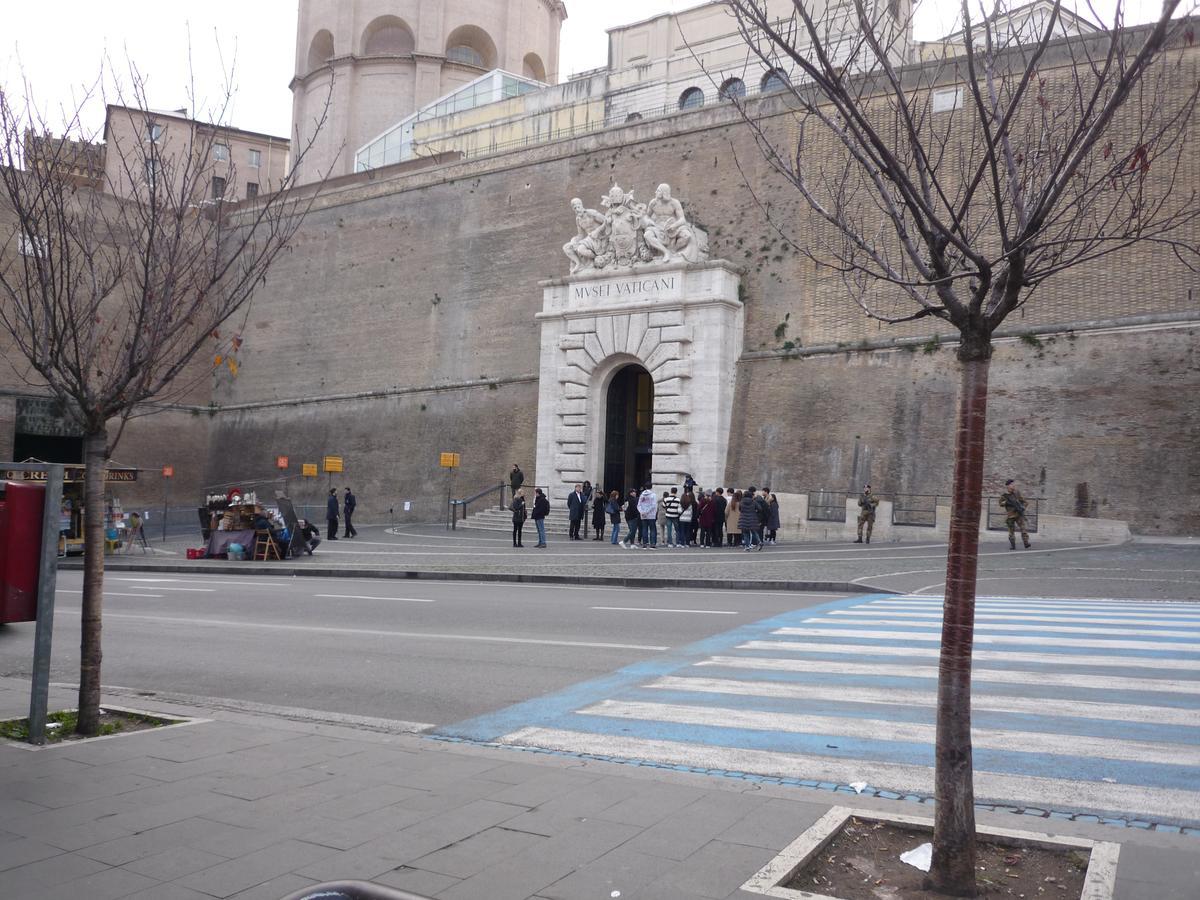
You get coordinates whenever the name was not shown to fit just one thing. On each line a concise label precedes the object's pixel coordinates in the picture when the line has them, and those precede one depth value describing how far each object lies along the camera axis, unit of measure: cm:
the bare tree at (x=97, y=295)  711
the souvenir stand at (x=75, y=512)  2591
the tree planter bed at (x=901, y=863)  400
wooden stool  2419
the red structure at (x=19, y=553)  673
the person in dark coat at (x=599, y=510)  2780
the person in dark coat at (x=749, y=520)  2352
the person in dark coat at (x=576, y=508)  2803
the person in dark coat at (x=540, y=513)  2511
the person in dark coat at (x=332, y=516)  3059
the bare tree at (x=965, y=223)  414
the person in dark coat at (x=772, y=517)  2481
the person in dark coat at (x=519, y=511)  2525
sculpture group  3020
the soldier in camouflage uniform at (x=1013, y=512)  2159
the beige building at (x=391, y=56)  5231
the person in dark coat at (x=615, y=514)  2675
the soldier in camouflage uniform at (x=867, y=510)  2445
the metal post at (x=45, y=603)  653
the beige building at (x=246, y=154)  5056
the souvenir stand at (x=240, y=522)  2444
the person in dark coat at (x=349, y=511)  3147
